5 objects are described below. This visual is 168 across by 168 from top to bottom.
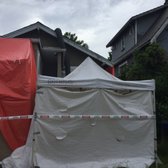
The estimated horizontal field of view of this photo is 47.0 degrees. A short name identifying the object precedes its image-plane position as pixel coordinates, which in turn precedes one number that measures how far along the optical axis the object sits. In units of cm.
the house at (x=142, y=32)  1133
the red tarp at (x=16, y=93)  497
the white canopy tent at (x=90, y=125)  473
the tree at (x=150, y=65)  761
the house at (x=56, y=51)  904
